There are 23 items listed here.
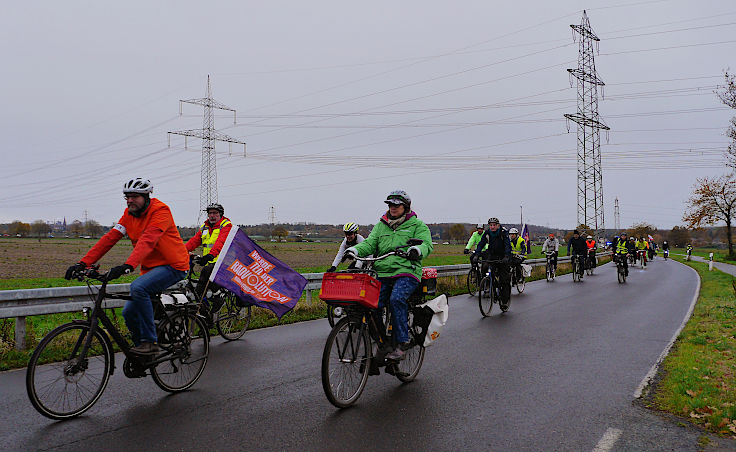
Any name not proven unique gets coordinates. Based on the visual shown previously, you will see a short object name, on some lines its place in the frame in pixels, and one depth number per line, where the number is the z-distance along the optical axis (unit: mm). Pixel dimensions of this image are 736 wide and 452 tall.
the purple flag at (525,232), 22566
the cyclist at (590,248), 26056
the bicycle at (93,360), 4703
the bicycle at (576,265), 23402
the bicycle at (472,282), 16812
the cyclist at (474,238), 16662
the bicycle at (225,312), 8445
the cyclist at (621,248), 22469
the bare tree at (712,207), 54125
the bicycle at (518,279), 16875
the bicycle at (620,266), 22250
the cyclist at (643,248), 37906
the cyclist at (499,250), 12531
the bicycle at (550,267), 23328
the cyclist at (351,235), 9422
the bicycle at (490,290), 12072
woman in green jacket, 5770
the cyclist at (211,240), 8328
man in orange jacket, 5344
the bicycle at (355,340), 5121
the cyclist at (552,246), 23359
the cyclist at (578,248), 23656
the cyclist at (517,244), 17914
